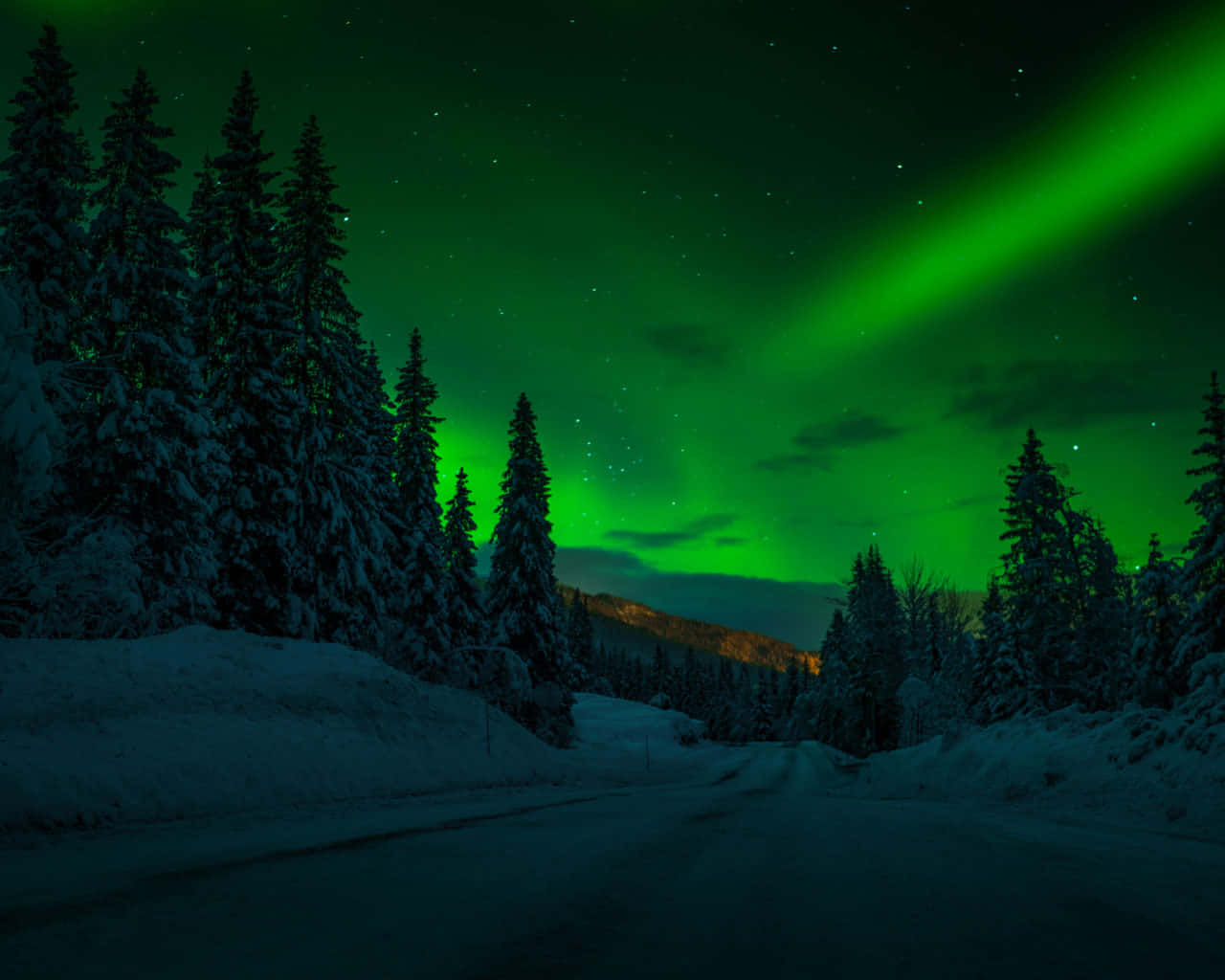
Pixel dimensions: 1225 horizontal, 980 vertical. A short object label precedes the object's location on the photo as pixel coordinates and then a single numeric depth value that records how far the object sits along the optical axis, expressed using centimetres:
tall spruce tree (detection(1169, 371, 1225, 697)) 2427
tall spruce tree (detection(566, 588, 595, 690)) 7250
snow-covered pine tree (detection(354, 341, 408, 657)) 2653
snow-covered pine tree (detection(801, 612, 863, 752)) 6089
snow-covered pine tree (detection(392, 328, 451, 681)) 3119
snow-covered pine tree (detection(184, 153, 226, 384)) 2219
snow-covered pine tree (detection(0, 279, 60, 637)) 902
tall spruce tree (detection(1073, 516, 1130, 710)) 3281
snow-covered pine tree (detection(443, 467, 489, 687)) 3262
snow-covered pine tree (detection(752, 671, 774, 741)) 10025
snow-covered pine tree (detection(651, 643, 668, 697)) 10669
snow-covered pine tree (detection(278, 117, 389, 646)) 2300
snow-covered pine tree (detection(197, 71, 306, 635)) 2072
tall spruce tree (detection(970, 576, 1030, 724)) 3294
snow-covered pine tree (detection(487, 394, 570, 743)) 3531
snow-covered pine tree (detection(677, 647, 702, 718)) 10844
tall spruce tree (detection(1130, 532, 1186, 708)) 2805
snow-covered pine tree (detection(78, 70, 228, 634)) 1831
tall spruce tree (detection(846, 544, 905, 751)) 5884
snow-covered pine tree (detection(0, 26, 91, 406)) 1912
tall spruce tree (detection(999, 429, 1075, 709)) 3238
